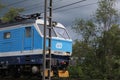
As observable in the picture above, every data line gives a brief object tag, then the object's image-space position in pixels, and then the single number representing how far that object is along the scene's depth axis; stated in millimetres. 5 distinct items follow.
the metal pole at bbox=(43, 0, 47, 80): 17984
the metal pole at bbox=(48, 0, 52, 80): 18853
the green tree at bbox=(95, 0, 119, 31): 30000
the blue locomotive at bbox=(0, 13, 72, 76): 21656
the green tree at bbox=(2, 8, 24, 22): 41188
